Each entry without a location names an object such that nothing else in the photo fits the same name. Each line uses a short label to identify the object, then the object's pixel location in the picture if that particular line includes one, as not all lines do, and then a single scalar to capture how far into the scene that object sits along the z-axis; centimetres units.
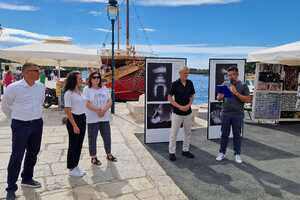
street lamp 756
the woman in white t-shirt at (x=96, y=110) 362
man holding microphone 380
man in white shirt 263
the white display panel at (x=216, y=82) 518
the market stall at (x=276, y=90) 704
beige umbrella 735
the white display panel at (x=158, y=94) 494
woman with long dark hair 313
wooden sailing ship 1360
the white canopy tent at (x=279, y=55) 574
